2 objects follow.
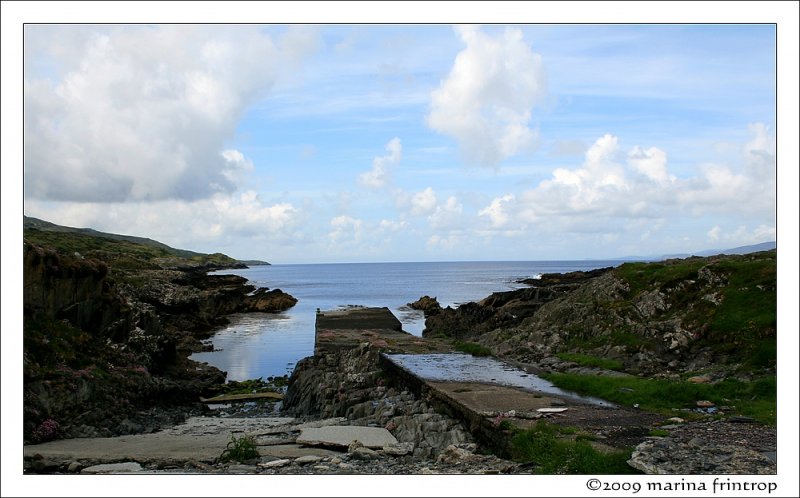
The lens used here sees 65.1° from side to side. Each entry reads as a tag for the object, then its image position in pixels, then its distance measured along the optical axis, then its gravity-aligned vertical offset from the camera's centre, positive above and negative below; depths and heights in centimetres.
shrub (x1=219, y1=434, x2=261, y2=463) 1159 -385
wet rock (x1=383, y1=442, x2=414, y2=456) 1235 -404
